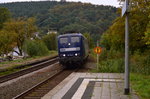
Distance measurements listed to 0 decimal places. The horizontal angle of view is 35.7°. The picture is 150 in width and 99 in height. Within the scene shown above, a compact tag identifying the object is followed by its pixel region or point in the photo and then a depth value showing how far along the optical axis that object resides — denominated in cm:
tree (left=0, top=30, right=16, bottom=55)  2368
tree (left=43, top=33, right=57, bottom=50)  6550
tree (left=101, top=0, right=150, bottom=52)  1972
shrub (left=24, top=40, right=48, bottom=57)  4244
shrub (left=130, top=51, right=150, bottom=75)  1442
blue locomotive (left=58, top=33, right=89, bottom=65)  1869
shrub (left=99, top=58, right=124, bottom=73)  1627
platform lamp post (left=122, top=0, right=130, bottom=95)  823
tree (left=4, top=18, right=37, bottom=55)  4643
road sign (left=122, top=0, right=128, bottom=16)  805
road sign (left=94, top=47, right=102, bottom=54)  1645
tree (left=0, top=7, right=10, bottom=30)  5982
